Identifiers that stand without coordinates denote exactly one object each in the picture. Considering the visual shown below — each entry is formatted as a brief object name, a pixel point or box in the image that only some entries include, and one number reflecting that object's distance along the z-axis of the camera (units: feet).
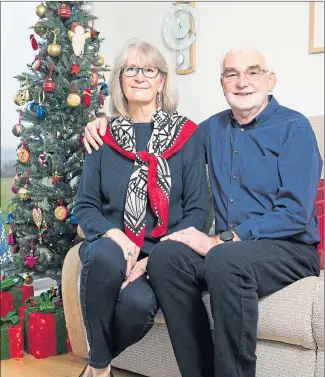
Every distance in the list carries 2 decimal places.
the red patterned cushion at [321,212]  7.70
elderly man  5.77
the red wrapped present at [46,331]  8.79
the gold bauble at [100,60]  9.78
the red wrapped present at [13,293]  9.51
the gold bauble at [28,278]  9.73
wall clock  12.07
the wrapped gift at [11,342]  8.83
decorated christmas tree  9.31
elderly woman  6.88
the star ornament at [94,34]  9.70
